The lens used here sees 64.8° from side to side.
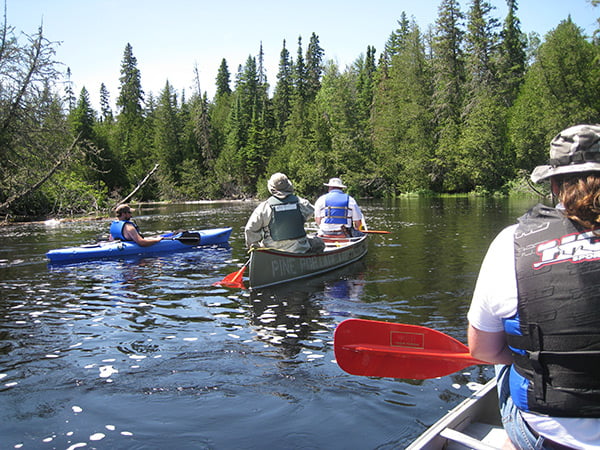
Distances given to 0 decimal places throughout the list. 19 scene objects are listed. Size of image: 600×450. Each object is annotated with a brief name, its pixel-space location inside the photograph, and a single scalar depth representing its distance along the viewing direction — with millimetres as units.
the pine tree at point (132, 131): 58991
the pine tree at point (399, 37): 55469
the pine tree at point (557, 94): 37625
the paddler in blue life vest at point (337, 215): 10438
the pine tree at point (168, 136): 62000
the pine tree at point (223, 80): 81812
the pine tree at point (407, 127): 44875
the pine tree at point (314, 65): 67000
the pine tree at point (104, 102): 81438
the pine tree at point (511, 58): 45362
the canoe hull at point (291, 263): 7957
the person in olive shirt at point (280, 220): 8117
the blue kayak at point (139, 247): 11062
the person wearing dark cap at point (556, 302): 1738
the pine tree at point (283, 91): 65938
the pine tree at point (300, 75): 65000
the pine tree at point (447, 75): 44844
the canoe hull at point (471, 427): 2363
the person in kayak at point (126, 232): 11586
